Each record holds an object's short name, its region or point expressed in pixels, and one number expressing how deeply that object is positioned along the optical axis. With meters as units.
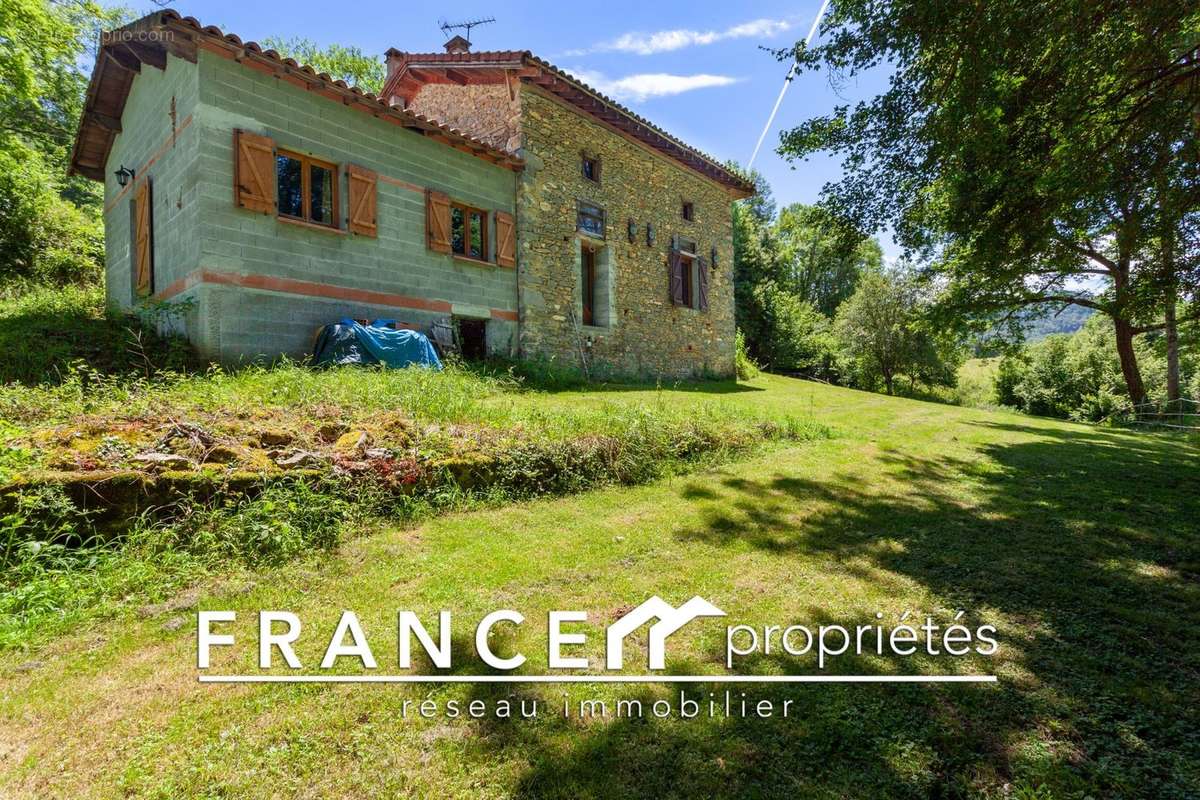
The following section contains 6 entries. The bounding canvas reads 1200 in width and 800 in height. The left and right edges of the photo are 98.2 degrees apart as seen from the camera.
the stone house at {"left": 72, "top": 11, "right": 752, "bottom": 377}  7.66
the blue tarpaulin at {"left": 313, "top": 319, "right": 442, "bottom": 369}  7.81
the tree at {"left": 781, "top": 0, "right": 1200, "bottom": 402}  4.68
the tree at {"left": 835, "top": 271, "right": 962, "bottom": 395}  23.53
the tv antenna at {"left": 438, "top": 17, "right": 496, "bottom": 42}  15.13
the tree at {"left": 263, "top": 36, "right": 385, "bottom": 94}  22.78
